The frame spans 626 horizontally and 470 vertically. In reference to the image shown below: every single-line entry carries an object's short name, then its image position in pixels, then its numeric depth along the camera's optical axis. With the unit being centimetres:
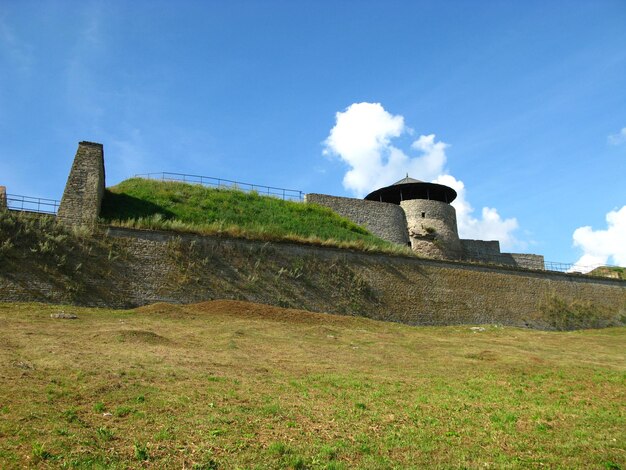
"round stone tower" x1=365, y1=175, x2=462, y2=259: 3419
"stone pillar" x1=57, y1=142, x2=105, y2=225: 2070
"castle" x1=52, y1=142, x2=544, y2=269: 3409
